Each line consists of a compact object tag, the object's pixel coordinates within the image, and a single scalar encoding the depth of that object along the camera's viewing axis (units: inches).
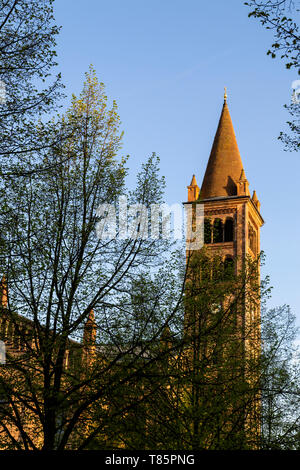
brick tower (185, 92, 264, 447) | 2076.8
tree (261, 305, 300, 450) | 653.3
